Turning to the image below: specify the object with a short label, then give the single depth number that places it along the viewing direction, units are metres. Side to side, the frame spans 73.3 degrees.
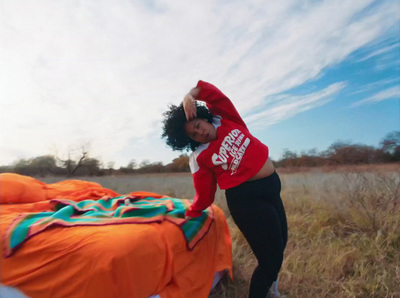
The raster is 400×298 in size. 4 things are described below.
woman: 1.38
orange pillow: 1.81
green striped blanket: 1.28
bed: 1.12
